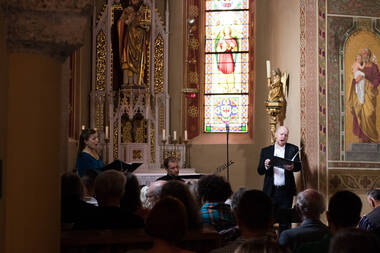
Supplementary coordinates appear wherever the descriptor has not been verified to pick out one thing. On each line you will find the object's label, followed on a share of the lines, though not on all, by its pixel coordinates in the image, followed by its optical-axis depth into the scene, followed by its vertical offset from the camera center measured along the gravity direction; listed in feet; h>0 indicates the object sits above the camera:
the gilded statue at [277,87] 30.12 +2.50
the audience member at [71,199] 12.66 -1.51
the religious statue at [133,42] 34.12 +5.56
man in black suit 25.00 -1.74
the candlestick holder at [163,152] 34.73 -1.20
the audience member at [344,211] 10.78 -1.49
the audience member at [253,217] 9.70 -1.45
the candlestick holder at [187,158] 35.32 -1.57
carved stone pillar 9.67 +0.30
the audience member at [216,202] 13.46 -1.70
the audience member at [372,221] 15.01 -2.40
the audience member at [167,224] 7.93 -1.29
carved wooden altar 34.32 +2.34
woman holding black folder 21.33 -0.82
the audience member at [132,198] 13.66 -1.58
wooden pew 10.05 -1.96
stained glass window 37.01 +4.54
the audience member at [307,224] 11.59 -1.93
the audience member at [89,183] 15.96 -1.43
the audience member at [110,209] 11.59 -1.59
